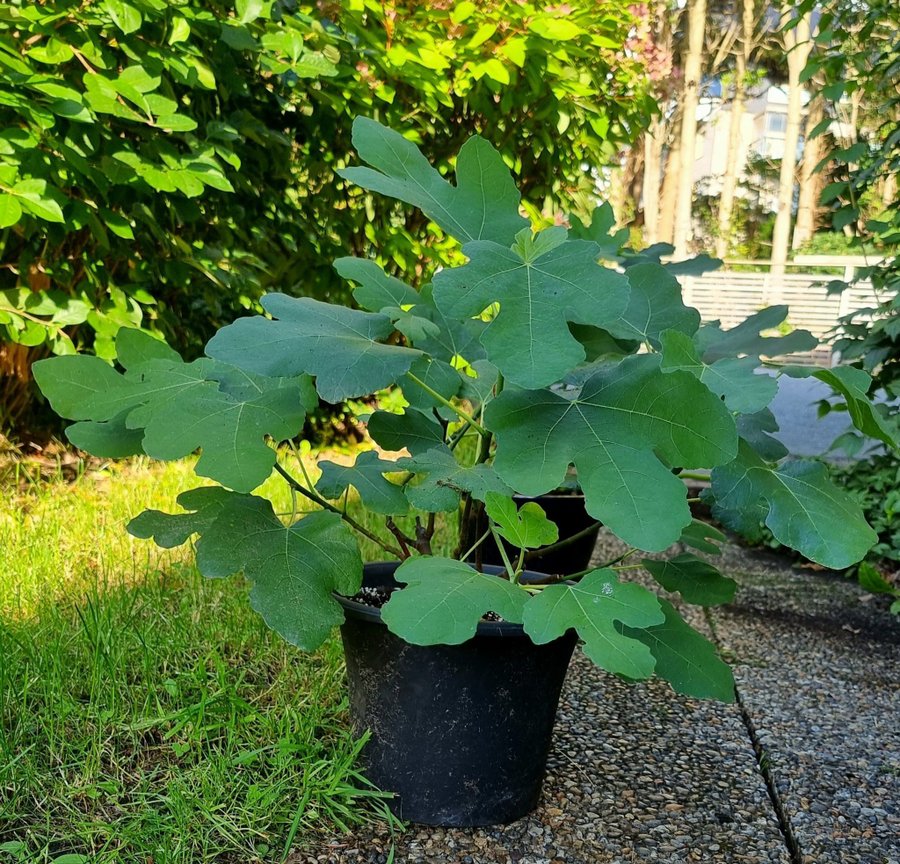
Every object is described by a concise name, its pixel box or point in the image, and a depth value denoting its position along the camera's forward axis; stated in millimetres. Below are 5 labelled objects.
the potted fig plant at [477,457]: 951
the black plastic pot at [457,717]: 1219
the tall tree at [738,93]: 15337
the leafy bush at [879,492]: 2790
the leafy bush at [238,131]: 2090
